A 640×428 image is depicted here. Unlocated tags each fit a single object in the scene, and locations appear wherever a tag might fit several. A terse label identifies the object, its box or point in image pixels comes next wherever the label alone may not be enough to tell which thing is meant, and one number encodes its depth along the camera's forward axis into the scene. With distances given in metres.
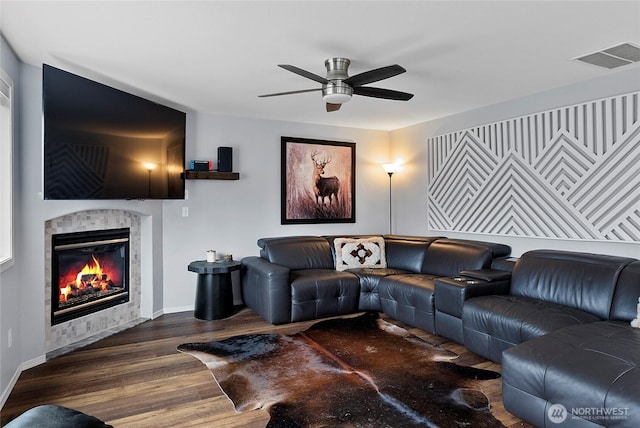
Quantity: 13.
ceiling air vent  2.68
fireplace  3.39
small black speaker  4.58
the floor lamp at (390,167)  5.59
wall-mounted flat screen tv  2.92
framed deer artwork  5.12
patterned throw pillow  4.80
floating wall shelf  4.38
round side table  4.16
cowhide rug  2.24
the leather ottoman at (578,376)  1.75
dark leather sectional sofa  1.91
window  2.69
